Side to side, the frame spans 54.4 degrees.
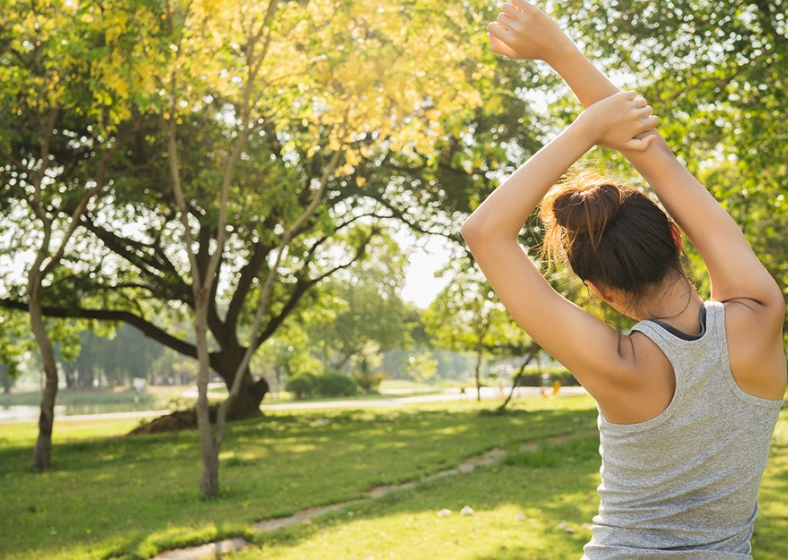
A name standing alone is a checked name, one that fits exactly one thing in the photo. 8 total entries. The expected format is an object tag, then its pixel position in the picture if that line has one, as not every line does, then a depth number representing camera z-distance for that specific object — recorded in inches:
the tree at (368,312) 1967.3
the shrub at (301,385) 1721.2
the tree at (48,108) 424.2
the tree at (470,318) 944.3
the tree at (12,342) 877.8
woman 56.6
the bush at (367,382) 1886.1
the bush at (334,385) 1733.5
